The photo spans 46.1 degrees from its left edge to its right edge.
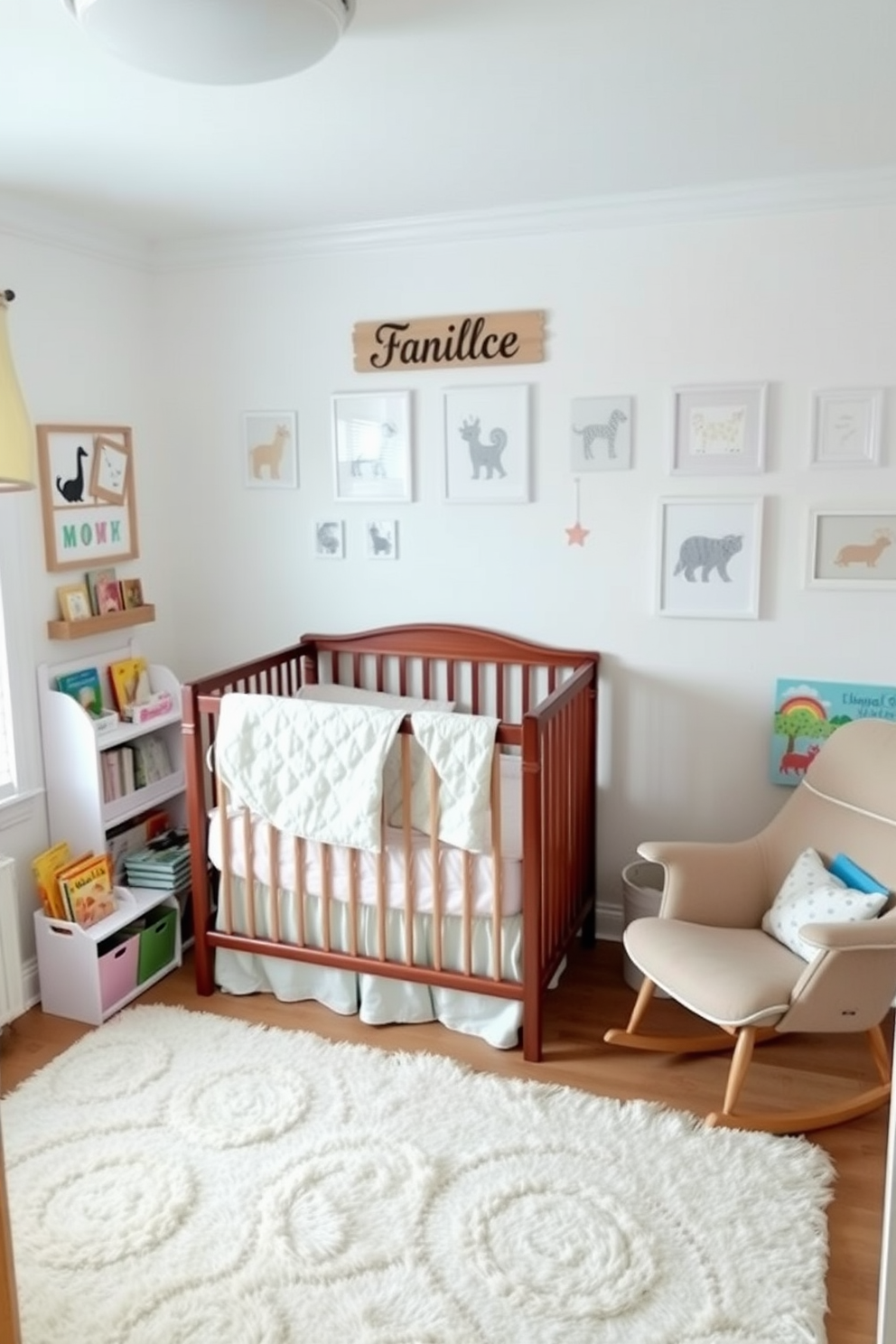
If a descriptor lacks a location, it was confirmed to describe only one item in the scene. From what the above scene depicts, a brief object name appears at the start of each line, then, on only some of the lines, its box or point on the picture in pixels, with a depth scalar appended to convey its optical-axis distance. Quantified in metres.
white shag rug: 1.97
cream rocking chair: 2.40
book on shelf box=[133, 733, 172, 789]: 3.43
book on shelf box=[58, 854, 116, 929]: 3.05
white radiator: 2.94
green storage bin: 3.23
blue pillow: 2.65
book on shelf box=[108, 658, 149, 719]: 3.40
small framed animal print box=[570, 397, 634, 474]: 3.22
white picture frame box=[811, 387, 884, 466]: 2.94
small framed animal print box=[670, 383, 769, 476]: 3.06
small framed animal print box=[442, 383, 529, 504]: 3.34
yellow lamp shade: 1.56
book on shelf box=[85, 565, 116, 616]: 3.39
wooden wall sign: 3.29
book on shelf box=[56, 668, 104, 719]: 3.24
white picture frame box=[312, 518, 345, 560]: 3.64
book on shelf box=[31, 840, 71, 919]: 3.07
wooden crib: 2.80
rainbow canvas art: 3.06
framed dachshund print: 2.97
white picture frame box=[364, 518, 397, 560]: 3.57
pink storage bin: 3.06
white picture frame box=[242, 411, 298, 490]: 3.65
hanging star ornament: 3.33
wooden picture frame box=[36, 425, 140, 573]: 3.19
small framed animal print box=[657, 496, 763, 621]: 3.13
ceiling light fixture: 1.65
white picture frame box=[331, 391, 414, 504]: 3.49
